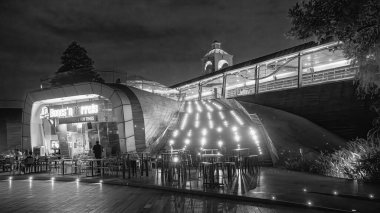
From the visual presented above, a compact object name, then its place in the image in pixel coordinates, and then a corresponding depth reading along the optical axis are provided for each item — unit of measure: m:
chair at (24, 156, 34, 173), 17.61
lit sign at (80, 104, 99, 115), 21.63
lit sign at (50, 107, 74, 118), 23.00
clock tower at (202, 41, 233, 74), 65.62
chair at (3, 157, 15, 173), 19.32
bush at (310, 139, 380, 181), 10.54
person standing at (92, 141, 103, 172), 15.88
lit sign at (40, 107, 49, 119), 24.95
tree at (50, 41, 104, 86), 48.77
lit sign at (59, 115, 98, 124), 21.56
